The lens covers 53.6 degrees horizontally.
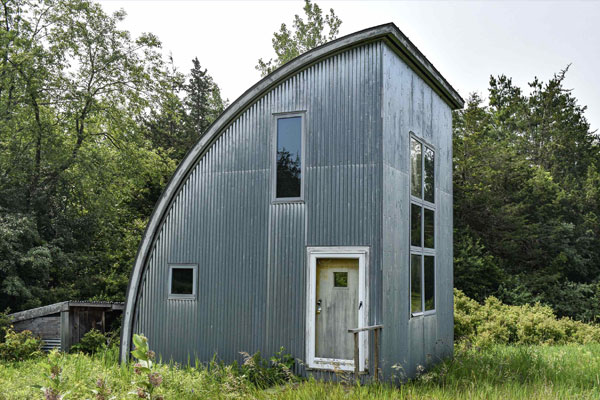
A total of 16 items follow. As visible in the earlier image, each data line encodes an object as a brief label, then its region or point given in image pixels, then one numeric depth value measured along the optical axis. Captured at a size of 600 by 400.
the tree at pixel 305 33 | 29.94
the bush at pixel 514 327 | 17.17
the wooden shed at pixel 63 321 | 13.79
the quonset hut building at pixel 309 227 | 9.59
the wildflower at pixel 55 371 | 5.42
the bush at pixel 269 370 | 9.34
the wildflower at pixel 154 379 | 4.70
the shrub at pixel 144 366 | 4.72
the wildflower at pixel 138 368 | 4.76
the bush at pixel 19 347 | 13.23
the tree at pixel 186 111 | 22.31
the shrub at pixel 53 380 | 4.78
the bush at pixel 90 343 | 13.62
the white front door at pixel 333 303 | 9.56
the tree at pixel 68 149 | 17.20
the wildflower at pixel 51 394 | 4.75
